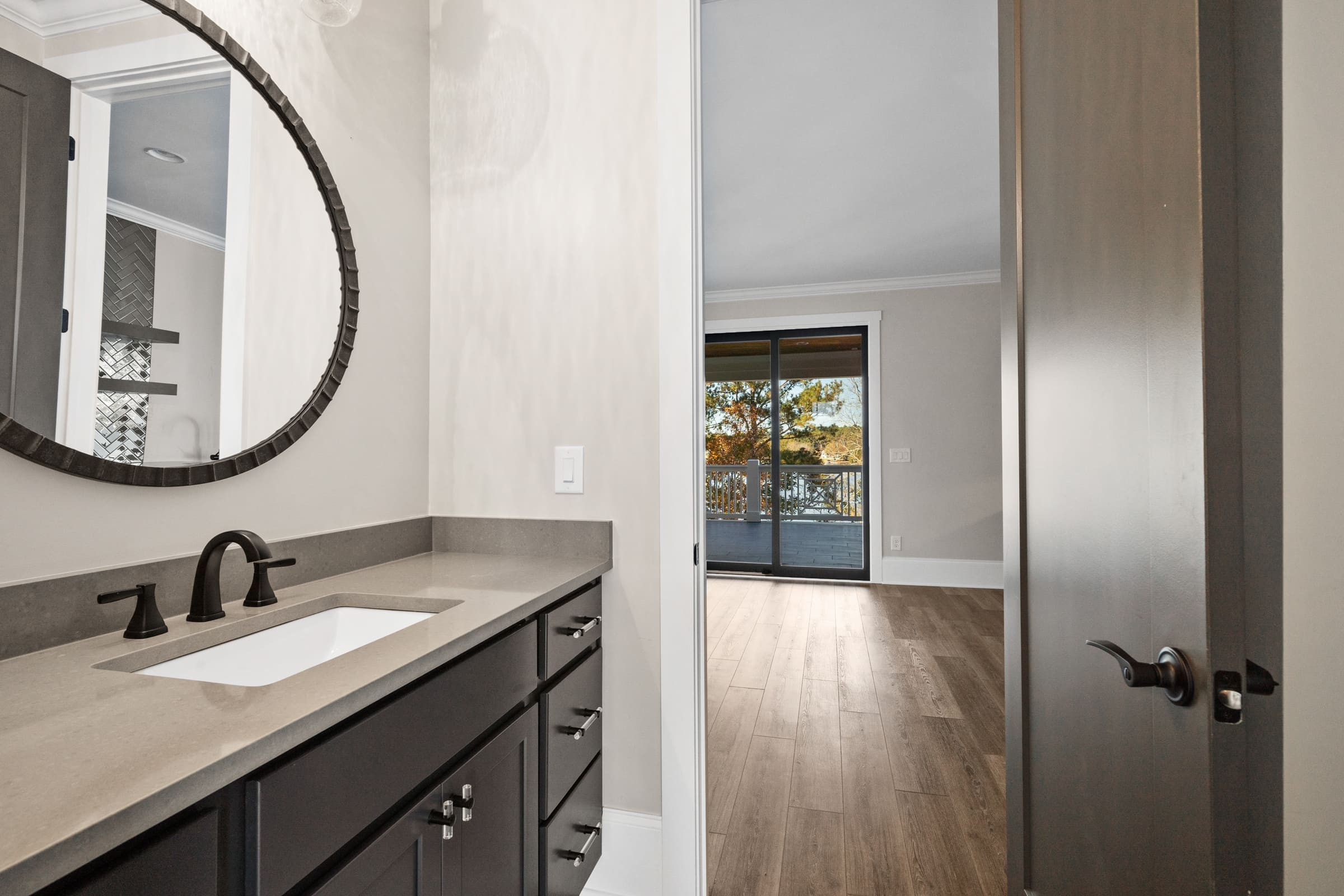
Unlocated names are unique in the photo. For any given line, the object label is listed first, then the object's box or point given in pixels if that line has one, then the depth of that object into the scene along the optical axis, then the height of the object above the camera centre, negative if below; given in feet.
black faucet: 3.24 -0.65
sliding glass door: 18.28 +0.47
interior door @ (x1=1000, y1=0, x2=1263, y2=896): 2.23 +0.13
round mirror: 2.85 +1.18
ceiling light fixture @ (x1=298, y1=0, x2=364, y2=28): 4.24 +3.17
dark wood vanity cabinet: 1.93 -1.44
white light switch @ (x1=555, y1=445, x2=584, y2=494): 5.24 -0.06
